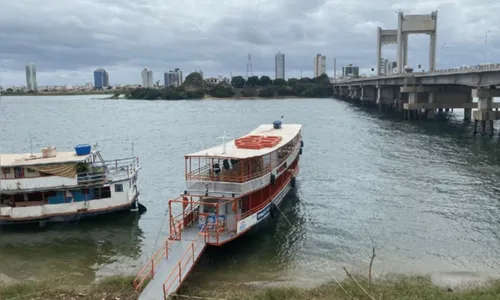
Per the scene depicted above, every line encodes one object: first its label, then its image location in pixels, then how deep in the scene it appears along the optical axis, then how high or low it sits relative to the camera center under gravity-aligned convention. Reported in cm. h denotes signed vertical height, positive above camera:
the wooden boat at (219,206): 2109 -672
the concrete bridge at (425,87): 6981 +31
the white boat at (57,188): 2948 -632
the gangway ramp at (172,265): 1952 -820
